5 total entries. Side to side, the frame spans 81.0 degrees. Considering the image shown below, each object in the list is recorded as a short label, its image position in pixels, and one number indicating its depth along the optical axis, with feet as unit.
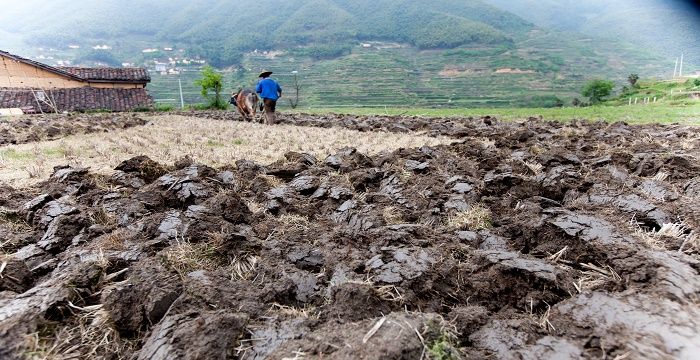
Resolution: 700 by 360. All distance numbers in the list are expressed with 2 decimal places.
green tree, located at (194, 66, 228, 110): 103.81
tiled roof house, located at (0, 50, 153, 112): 83.56
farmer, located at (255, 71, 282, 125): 42.96
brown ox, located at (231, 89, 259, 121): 51.67
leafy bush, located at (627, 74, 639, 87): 158.05
